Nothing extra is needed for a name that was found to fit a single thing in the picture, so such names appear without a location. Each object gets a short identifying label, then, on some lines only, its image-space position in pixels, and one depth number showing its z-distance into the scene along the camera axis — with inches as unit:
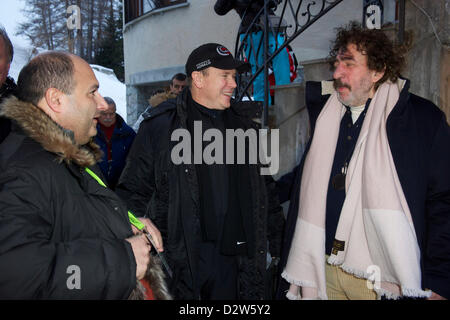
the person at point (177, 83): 192.7
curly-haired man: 73.7
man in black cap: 90.7
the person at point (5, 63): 86.0
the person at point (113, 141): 183.0
